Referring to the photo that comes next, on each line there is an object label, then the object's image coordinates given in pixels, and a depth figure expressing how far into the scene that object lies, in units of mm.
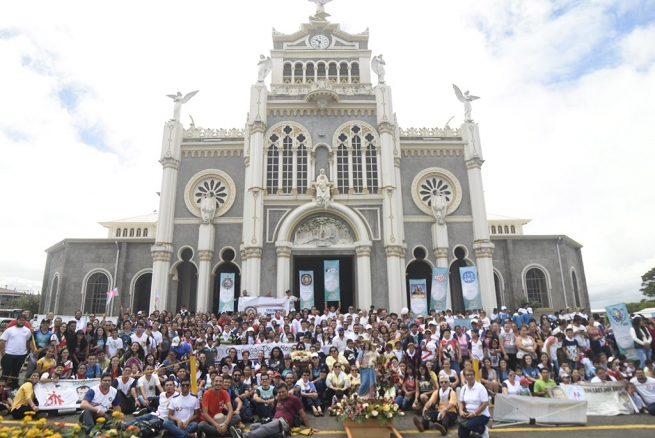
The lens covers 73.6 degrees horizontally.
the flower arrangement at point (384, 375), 9141
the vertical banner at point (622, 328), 13312
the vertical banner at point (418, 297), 22719
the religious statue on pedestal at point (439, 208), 26141
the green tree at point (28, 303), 46619
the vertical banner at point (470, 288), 22656
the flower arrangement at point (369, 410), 8703
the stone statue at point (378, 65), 28138
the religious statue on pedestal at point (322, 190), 25172
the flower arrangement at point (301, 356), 12438
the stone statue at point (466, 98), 28802
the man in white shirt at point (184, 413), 9305
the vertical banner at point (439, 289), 21578
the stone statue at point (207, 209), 26016
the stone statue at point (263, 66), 27703
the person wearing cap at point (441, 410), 9688
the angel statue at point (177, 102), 28016
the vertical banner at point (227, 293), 23234
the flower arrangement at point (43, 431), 5586
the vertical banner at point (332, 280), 23178
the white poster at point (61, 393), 10844
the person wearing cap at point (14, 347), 11688
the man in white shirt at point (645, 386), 11031
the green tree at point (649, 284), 44438
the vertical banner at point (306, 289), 23117
